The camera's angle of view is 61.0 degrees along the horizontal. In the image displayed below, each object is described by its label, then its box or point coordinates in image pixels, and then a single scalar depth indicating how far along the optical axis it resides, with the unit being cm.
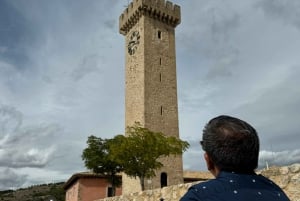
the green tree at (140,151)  1472
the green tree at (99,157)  1807
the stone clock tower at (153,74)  1934
